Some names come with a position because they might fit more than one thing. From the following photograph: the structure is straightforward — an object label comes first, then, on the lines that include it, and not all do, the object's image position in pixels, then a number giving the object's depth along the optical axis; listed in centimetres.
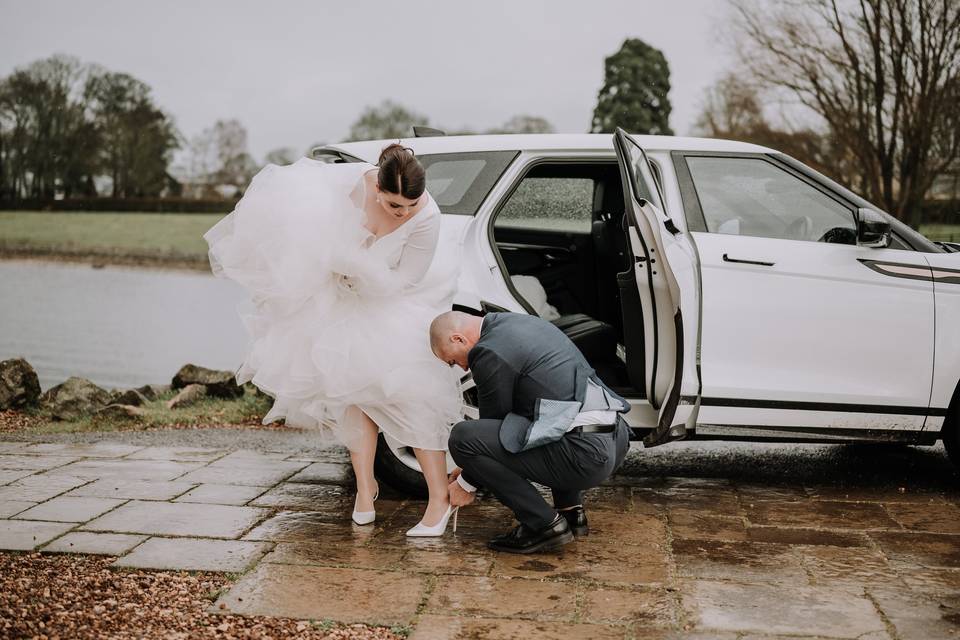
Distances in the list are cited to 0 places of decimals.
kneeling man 362
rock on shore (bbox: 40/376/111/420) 718
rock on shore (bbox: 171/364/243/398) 808
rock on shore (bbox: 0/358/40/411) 736
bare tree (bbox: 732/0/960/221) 1244
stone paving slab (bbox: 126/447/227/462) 559
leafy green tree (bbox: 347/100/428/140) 4688
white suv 439
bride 390
